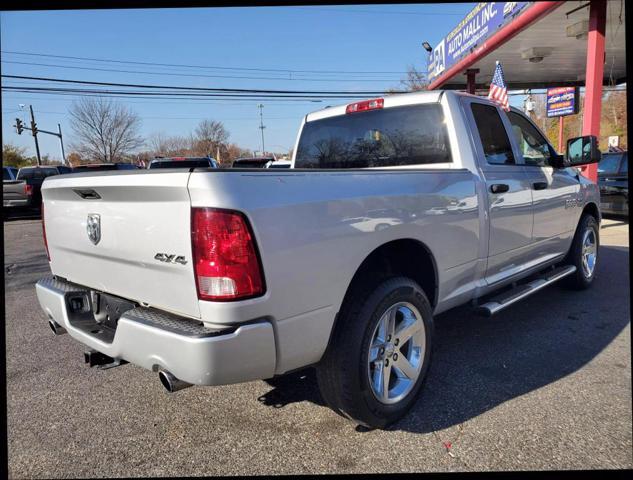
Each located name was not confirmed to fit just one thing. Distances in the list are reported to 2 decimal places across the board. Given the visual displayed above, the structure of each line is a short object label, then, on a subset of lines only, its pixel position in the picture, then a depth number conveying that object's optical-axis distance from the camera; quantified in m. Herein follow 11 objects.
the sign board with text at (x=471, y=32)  8.21
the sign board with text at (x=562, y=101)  16.36
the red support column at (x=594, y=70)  8.22
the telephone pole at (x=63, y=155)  42.16
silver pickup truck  1.82
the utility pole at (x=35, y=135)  40.24
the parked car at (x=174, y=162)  10.12
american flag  4.79
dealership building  8.02
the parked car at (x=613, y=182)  9.97
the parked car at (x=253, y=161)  10.70
